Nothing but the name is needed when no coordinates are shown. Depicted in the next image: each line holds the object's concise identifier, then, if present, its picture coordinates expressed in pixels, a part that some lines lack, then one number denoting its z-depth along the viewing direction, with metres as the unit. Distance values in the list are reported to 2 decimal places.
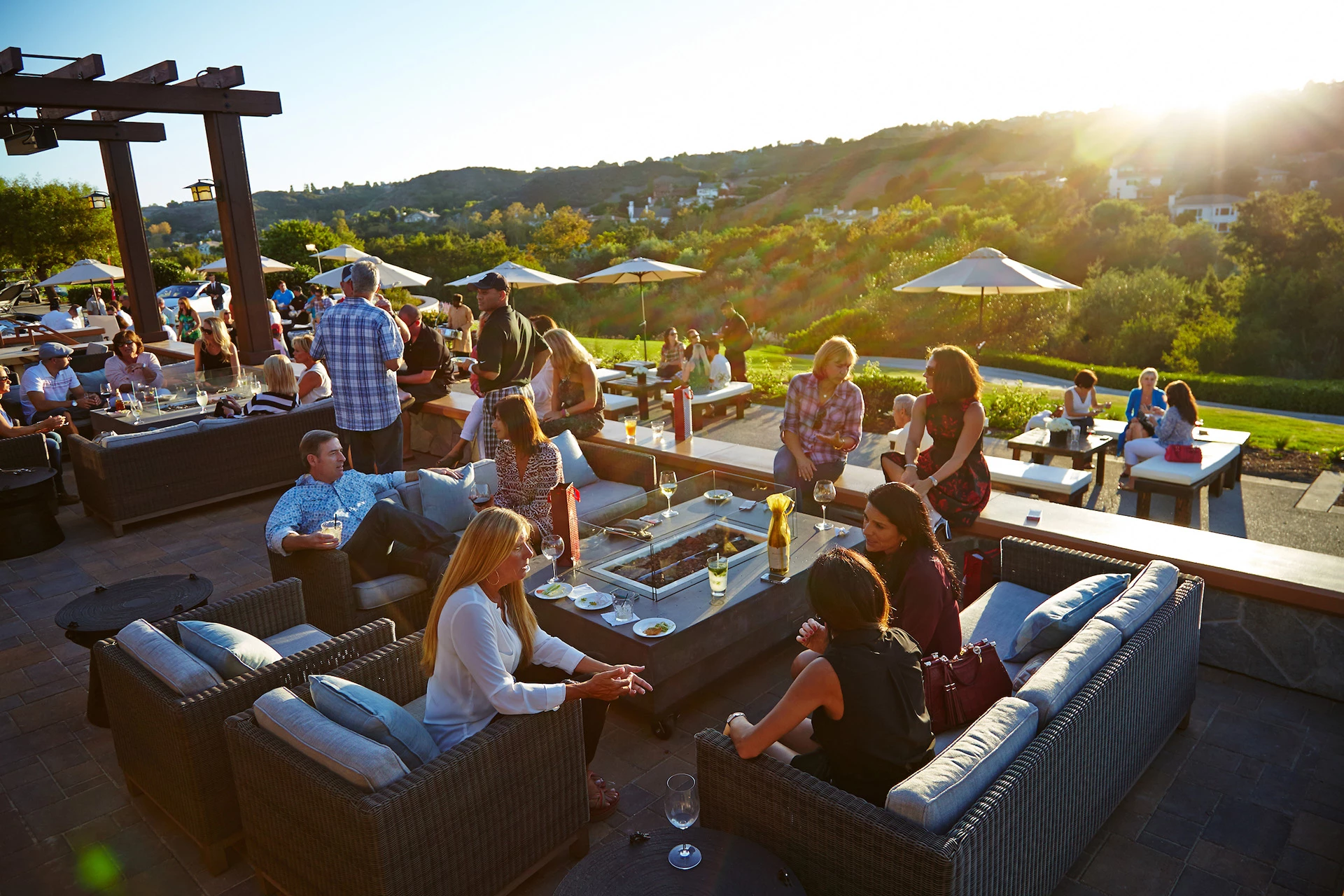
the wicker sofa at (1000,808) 2.12
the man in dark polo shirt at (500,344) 6.00
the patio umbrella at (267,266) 18.41
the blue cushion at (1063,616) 3.24
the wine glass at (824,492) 4.30
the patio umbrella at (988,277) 9.10
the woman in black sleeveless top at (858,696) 2.35
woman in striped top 7.41
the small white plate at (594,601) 3.81
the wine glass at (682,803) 2.28
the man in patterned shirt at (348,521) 4.34
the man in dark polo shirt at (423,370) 8.26
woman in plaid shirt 5.35
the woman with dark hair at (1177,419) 7.29
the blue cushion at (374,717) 2.51
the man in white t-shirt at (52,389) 8.28
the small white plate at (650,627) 3.56
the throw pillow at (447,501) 4.97
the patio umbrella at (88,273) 15.50
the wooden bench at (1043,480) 6.46
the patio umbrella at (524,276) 13.10
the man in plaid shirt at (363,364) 5.95
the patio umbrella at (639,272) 13.62
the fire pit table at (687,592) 3.69
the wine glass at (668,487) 4.58
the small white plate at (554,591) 3.95
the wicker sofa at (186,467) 6.67
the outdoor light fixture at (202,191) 11.35
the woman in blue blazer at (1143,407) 8.43
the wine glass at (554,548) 3.92
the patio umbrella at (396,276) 13.16
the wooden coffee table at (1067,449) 7.86
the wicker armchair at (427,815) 2.31
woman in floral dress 4.46
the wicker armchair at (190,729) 2.88
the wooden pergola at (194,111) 8.40
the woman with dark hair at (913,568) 3.13
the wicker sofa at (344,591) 4.22
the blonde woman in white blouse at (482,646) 2.62
